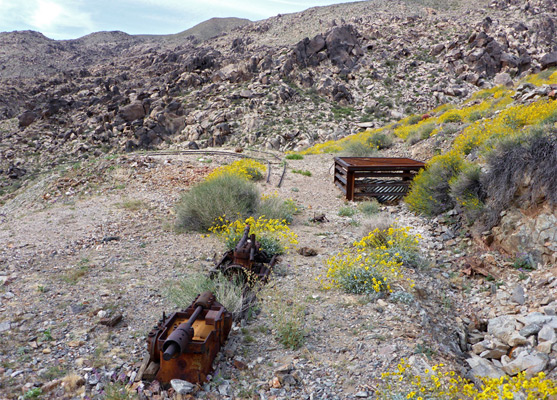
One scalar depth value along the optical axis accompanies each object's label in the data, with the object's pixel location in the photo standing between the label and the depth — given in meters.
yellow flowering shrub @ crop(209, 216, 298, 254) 6.25
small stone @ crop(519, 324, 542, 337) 3.99
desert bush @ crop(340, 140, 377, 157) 15.71
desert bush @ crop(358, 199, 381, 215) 9.02
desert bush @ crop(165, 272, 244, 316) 4.26
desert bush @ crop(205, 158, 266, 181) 10.95
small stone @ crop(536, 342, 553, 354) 3.62
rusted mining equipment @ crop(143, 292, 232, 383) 3.08
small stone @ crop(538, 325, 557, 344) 3.72
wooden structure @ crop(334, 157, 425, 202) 10.15
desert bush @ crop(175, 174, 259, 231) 7.59
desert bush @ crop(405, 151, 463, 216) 8.27
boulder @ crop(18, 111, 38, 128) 37.75
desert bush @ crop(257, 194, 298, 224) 8.00
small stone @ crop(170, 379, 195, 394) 3.05
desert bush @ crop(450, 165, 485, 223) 7.06
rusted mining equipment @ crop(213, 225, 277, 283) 5.10
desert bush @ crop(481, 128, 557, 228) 5.82
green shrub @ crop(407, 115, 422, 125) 20.77
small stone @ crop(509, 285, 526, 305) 4.90
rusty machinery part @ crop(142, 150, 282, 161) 17.00
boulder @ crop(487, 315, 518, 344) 4.25
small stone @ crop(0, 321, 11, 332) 3.98
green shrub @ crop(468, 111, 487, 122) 12.95
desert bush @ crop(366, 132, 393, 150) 16.72
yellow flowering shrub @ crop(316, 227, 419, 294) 4.91
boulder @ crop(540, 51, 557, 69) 30.94
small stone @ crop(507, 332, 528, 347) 3.96
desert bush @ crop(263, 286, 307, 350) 3.84
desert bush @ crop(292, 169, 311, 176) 13.98
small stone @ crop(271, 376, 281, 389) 3.25
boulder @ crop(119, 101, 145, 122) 35.69
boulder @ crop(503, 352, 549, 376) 3.47
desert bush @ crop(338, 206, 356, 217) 8.93
